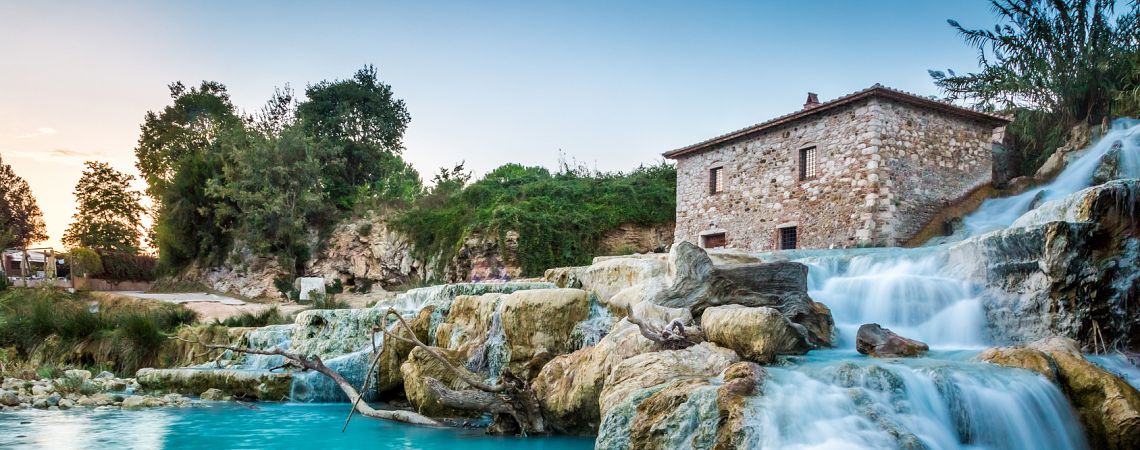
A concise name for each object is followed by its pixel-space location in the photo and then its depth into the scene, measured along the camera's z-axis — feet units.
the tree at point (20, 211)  120.48
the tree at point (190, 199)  92.12
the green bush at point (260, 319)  52.80
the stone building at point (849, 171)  50.85
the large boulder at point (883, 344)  25.46
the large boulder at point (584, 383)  24.57
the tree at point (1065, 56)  60.29
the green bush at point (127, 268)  93.61
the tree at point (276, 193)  85.30
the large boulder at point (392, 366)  34.99
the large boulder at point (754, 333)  23.15
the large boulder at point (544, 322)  30.83
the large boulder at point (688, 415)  18.01
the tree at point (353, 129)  96.78
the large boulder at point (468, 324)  33.91
